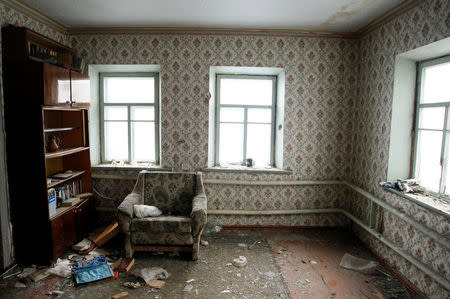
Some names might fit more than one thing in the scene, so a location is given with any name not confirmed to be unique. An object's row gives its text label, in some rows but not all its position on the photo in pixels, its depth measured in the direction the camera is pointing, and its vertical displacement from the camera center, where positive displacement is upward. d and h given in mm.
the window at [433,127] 2887 +21
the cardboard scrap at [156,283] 2836 -1669
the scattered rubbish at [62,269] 3016 -1655
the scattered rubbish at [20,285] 2823 -1690
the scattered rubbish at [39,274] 2937 -1668
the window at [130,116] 4543 +109
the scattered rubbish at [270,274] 3076 -1671
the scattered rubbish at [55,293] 2712 -1690
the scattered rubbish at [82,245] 3532 -1617
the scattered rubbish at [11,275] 2966 -1679
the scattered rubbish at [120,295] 2656 -1674
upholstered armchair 3285 -1263
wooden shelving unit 3047 -251
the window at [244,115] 4570 +165
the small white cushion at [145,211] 3414 -1107
